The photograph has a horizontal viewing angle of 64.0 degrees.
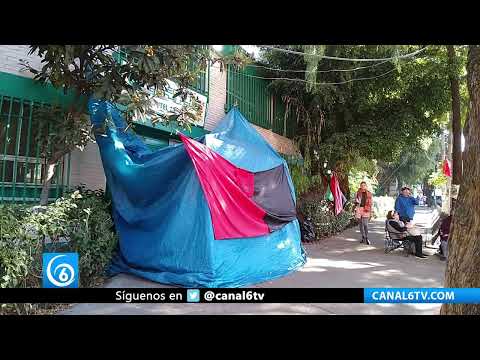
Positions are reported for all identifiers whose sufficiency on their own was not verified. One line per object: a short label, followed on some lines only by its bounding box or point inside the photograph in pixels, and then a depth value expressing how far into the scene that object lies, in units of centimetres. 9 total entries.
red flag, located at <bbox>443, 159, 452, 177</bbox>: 1330
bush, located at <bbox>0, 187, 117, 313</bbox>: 424
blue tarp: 597
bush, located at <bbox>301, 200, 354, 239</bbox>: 1224
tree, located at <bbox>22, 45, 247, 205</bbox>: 522
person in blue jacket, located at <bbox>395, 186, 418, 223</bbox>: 1010
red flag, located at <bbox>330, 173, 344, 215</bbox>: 1329
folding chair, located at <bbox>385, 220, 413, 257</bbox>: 988
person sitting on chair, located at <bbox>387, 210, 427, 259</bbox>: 960
